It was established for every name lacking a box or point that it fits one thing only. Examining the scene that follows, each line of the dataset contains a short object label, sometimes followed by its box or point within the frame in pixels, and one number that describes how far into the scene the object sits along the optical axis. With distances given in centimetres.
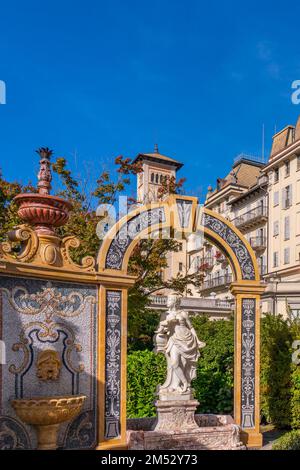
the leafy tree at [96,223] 1188
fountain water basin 643
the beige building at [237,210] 3731
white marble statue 823
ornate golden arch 770
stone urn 711
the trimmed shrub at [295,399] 1048
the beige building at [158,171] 4618
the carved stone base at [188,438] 771
